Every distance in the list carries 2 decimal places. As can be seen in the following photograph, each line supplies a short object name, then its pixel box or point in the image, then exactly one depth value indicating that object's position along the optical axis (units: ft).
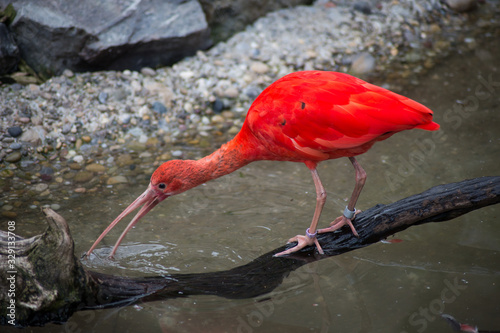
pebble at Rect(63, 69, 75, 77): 34.60
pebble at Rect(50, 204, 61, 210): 26.37
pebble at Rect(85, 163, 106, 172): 29.58
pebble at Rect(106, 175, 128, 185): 28.68
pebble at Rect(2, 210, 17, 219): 25.38
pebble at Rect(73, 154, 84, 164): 30.19
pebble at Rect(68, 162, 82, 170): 29.64
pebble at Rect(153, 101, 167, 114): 34.32
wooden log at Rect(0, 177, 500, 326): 17.47
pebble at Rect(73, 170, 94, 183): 28.71
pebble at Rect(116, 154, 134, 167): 30.25
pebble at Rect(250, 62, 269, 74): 37.65
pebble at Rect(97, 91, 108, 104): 33.81
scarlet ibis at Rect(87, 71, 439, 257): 19.89
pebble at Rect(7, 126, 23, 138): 30.50
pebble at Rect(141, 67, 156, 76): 36.37
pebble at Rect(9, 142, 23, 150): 30.04
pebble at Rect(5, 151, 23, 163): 29.41
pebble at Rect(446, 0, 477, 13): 44.50
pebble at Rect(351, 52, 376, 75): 38.47
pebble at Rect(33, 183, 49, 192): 27.61
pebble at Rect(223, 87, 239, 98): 35.96
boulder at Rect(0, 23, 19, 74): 32.40
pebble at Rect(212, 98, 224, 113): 35.14
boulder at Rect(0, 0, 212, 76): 33.40
